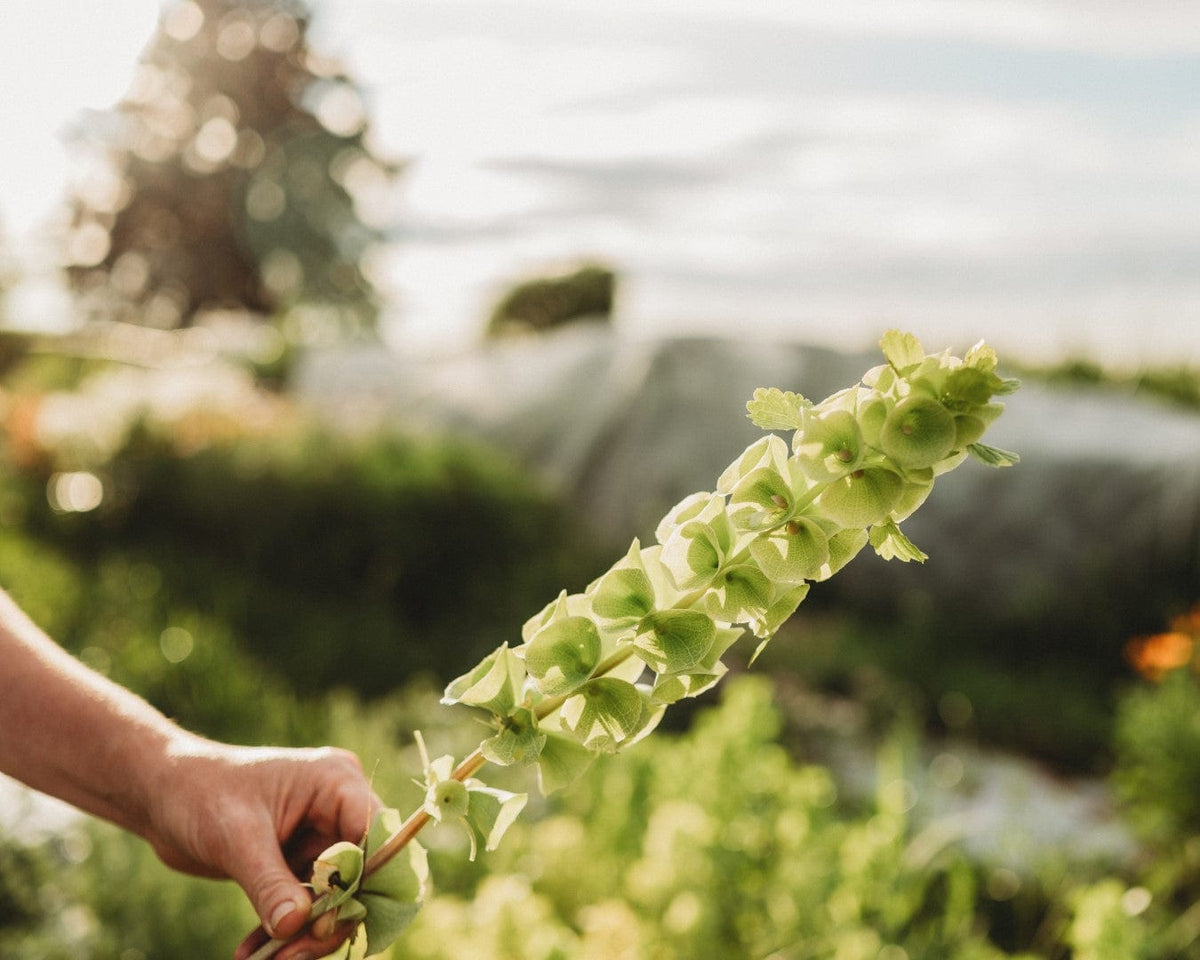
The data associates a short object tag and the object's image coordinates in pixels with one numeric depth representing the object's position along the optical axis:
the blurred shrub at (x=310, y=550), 5.25
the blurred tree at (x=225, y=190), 22.25
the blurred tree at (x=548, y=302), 11.87
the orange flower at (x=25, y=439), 7.13
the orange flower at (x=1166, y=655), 4.42
